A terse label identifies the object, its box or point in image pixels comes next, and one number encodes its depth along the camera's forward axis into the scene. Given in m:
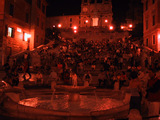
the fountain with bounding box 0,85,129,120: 5.80
